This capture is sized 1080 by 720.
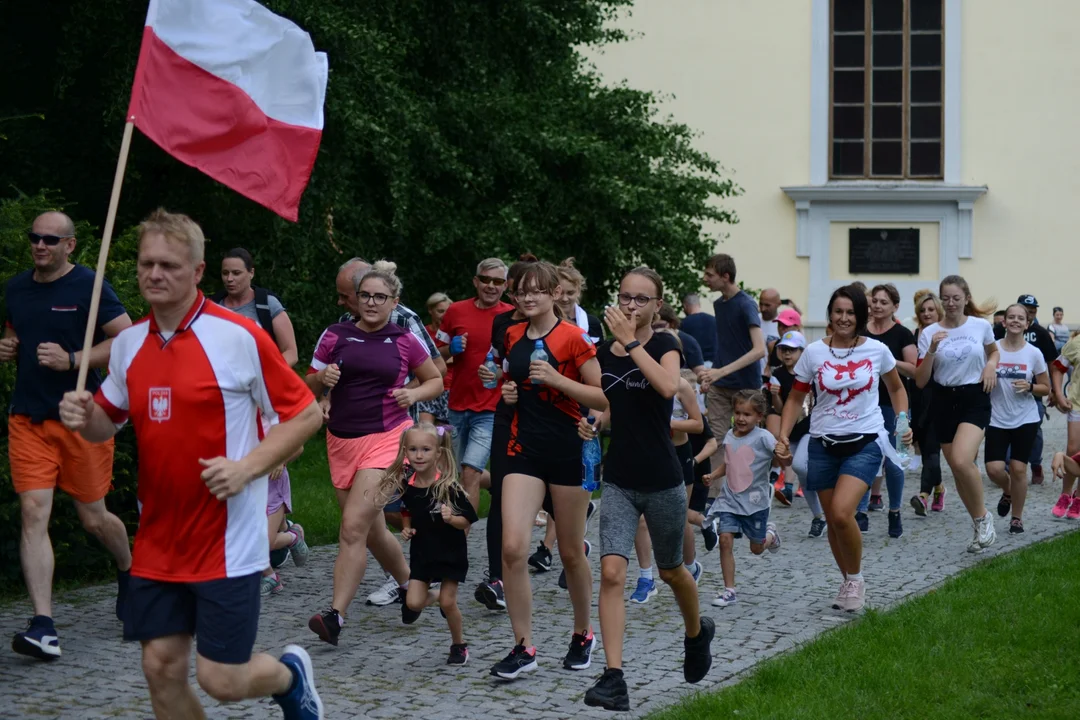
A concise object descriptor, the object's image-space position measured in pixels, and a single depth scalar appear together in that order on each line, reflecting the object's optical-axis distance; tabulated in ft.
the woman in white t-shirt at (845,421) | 29.66
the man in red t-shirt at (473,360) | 33.01
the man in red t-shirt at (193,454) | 16.46
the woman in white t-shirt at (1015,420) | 41.50
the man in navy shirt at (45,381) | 25.02
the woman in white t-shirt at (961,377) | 37.99
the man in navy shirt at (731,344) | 40.93
